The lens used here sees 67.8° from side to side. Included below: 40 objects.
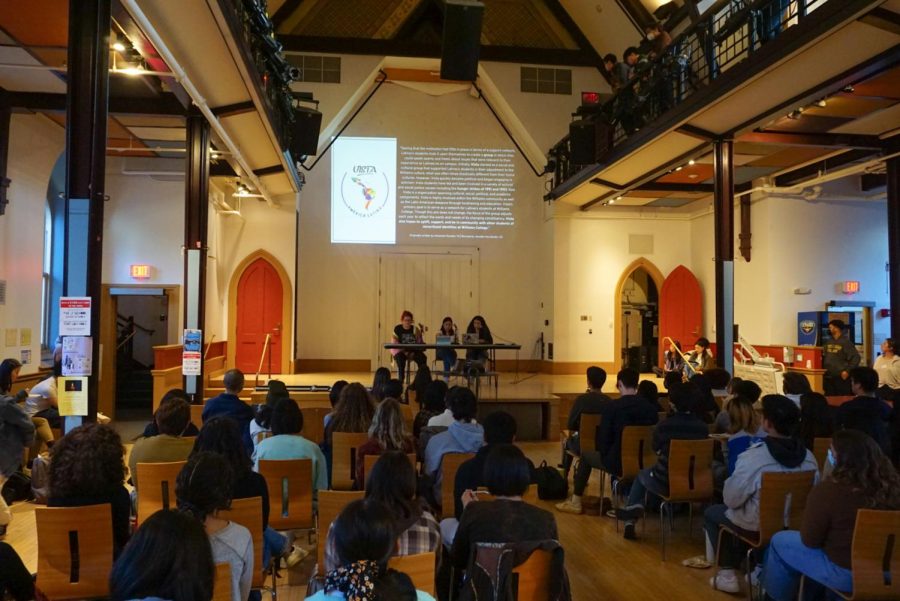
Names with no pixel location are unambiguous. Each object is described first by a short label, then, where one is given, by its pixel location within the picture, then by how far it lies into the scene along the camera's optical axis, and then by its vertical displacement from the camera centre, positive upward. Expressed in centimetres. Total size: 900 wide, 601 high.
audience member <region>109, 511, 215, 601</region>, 151 -55
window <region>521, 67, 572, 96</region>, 1390 +508
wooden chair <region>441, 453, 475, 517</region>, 372 -84
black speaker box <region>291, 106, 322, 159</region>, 1039 +299
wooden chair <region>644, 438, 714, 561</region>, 436 -98
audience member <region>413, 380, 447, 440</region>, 523 -62
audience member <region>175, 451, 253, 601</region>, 223 -61
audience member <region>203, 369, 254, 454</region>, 479 -63
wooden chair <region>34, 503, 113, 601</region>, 267 -93
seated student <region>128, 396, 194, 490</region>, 363 -66
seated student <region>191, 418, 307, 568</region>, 289 -60
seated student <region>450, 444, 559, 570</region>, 236 -69
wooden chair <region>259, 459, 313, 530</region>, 371 -95
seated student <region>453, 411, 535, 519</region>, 326 -63
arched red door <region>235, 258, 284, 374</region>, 1257 +23
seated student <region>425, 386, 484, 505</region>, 395 -68
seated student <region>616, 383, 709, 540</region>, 452 -86
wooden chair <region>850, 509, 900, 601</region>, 266 -94
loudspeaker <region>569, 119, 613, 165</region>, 1029 +283
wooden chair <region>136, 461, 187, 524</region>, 337 -81
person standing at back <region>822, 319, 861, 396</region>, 895 -52
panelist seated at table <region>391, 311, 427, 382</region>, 1024 -23
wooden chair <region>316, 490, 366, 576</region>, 294 -80
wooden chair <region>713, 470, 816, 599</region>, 343 -91
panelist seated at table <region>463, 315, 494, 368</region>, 1022 -19
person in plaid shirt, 244 -64
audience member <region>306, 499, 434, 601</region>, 167 -60
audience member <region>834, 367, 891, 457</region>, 421 -56
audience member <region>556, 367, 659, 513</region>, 511 -74
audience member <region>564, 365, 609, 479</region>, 578 -66
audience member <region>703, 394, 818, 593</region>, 360 -74
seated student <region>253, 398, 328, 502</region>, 391 -71
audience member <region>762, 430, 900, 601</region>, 277 -73
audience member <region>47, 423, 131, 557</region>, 276 -63
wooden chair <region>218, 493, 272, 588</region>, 278 -82
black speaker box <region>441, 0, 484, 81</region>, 928 +411
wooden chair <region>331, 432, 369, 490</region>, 434 -86
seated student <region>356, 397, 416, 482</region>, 387 -64
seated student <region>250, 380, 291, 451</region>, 449 -62
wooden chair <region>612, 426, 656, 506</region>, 502 -94
